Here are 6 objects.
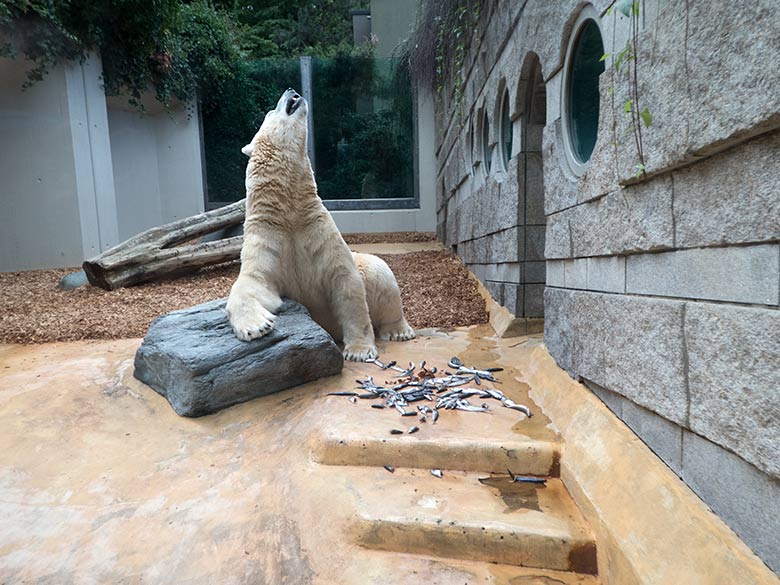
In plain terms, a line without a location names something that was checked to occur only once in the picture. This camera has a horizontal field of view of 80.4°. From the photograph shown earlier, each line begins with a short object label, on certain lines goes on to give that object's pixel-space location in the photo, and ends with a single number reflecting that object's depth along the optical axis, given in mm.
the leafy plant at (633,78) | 1733
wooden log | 6355
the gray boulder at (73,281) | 6676
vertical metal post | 11539
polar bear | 3486
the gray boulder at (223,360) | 2904
